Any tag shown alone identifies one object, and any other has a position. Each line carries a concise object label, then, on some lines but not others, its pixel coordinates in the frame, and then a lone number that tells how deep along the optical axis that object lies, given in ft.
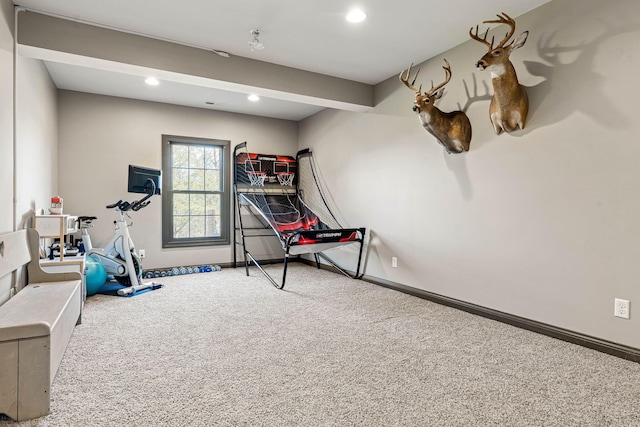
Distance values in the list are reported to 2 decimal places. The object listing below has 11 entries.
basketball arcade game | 17.94
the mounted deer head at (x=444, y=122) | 11.06
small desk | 10.62
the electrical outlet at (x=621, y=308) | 7.89
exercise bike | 14.12
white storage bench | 5.49
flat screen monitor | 14.42
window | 18.26
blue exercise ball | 13.05
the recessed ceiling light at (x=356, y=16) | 9.68
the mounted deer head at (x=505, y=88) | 9.02
